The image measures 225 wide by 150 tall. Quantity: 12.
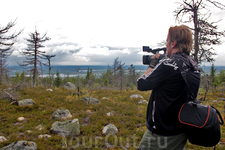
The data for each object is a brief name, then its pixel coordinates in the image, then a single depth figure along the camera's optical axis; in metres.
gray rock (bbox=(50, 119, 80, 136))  5.42
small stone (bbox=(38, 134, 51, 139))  5.00
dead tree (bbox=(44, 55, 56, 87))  17.80
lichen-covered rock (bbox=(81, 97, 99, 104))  10.21
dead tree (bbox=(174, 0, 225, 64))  6.67
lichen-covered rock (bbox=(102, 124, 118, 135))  5.61
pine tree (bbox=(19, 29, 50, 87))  17.05
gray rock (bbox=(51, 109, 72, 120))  6.92
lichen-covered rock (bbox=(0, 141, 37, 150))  3.71
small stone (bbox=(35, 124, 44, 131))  5.72
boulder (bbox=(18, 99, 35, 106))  8.51
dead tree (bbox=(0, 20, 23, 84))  8.82
